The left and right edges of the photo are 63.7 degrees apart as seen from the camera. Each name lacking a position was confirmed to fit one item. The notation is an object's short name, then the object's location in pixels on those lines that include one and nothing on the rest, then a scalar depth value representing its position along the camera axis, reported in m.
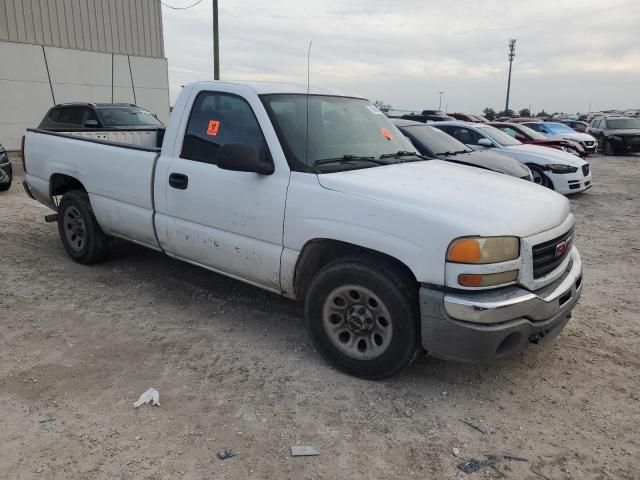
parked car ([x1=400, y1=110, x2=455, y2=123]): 16.39
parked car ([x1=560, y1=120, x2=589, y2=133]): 29.11
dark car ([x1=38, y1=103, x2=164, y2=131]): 11.58
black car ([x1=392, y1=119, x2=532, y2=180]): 8.47
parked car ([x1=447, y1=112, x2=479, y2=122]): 24.83
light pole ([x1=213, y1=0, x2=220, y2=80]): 17.34
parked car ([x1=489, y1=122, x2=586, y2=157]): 14.37
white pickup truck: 2.95
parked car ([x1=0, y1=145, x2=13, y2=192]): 9.77
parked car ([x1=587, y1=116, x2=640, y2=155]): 22.23
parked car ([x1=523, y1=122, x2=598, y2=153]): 18.45
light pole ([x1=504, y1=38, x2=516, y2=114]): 57.64
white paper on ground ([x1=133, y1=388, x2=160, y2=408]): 3.13
